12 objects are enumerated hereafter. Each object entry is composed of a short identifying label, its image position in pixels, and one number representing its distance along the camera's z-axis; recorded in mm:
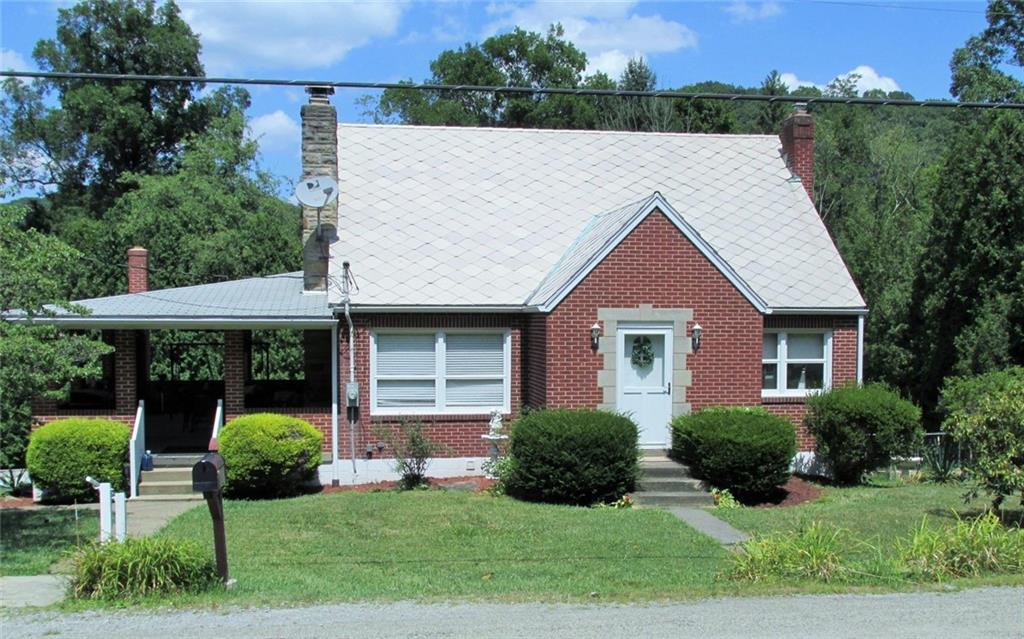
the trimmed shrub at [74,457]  14812
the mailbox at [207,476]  8023
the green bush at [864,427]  15320
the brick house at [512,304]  15734
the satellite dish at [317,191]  17062
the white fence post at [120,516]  9406
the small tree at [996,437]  11422
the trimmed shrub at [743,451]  14258
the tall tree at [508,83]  46812
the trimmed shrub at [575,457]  13703
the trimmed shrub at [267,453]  14641
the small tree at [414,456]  15461
